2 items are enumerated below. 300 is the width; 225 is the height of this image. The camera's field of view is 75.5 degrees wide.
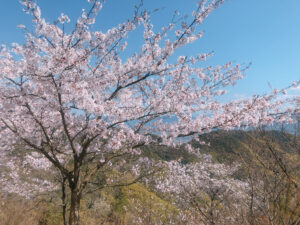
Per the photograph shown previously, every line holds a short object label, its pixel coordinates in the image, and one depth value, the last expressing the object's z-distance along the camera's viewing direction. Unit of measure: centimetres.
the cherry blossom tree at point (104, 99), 343
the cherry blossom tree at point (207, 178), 1352
